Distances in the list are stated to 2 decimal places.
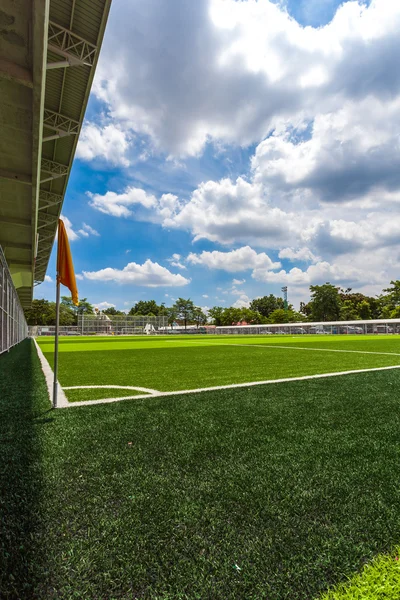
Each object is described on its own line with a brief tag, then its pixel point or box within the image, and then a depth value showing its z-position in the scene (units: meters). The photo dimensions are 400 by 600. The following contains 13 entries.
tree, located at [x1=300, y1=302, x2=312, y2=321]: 92.59
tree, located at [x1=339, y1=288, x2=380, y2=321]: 67.38
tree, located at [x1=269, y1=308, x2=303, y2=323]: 81.44
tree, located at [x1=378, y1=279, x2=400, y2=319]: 55.61
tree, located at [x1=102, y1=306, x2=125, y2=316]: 113.88
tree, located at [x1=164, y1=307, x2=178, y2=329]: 95.68
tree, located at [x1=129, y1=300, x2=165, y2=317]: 102.81
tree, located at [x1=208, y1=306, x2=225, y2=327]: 94.75
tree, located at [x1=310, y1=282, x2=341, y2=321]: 66.62
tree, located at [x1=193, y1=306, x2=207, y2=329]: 95.75
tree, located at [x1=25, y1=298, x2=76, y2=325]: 79.56
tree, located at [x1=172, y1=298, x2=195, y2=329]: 95.00
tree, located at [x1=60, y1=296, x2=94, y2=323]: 84.15
